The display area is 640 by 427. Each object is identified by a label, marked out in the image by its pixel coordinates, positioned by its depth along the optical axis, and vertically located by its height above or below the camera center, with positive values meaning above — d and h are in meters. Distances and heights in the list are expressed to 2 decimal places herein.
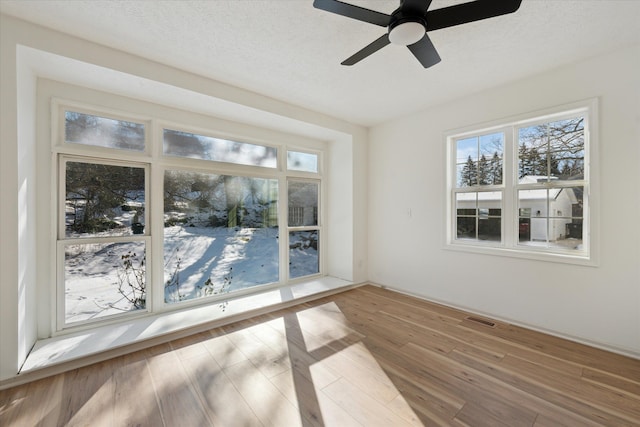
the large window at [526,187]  2.68 +0.31
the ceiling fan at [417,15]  1.48 +1.20
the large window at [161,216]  2.62 -0.04
